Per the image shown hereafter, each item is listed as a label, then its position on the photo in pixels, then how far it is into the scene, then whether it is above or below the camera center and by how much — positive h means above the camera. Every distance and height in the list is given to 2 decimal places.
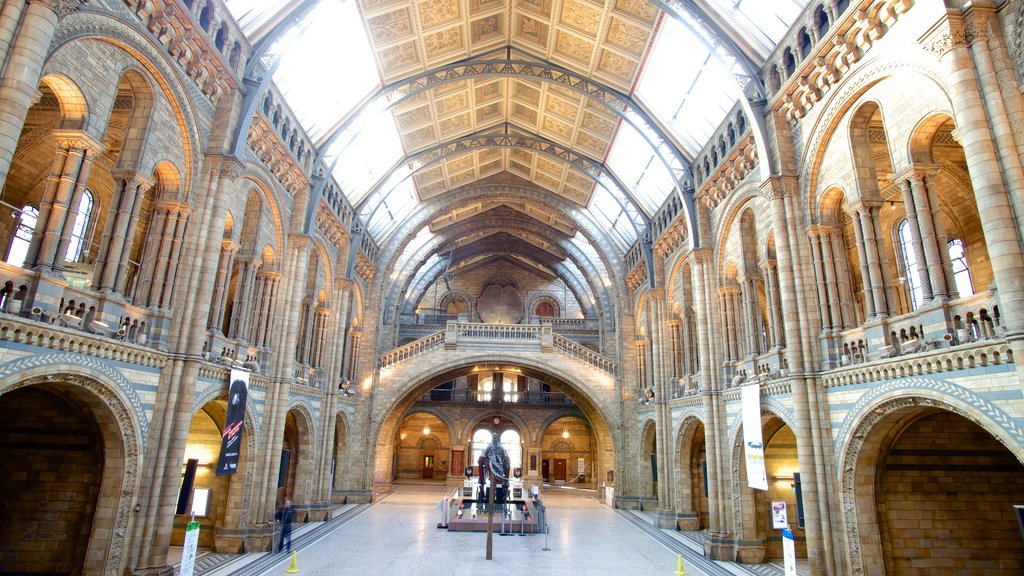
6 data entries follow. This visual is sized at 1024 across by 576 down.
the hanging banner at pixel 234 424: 13.75 +0.49
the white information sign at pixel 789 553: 9.16 -1.58
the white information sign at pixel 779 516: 10.52 -1.13
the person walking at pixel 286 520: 15.14 -2.02
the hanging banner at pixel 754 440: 14.00 +0.39
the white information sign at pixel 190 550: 8.86 -1.70
